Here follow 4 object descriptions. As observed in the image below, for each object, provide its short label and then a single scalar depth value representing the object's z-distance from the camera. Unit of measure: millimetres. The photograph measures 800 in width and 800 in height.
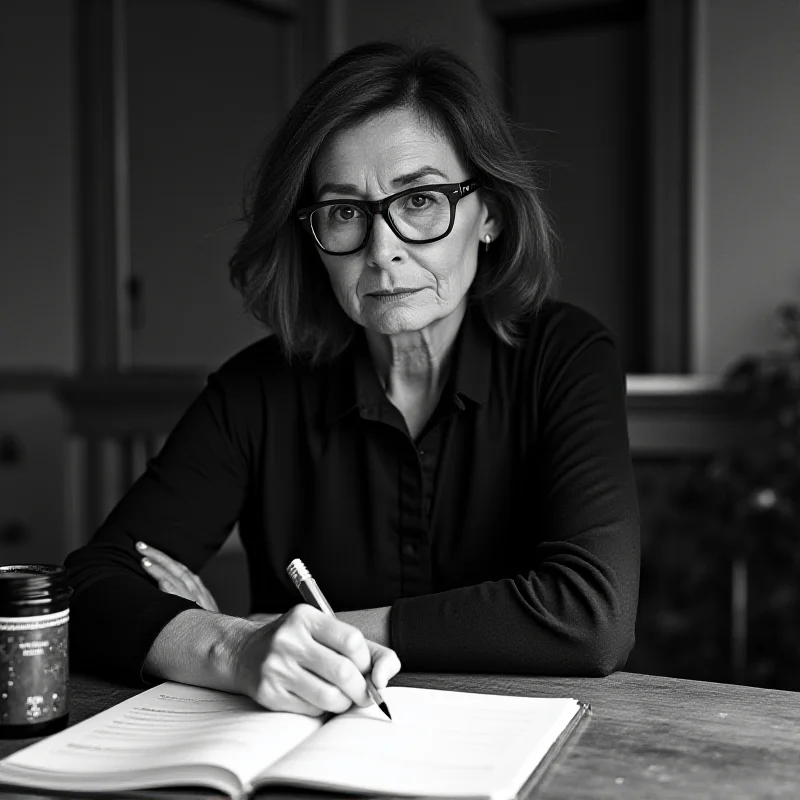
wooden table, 904
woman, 1573
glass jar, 1038
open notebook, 903
